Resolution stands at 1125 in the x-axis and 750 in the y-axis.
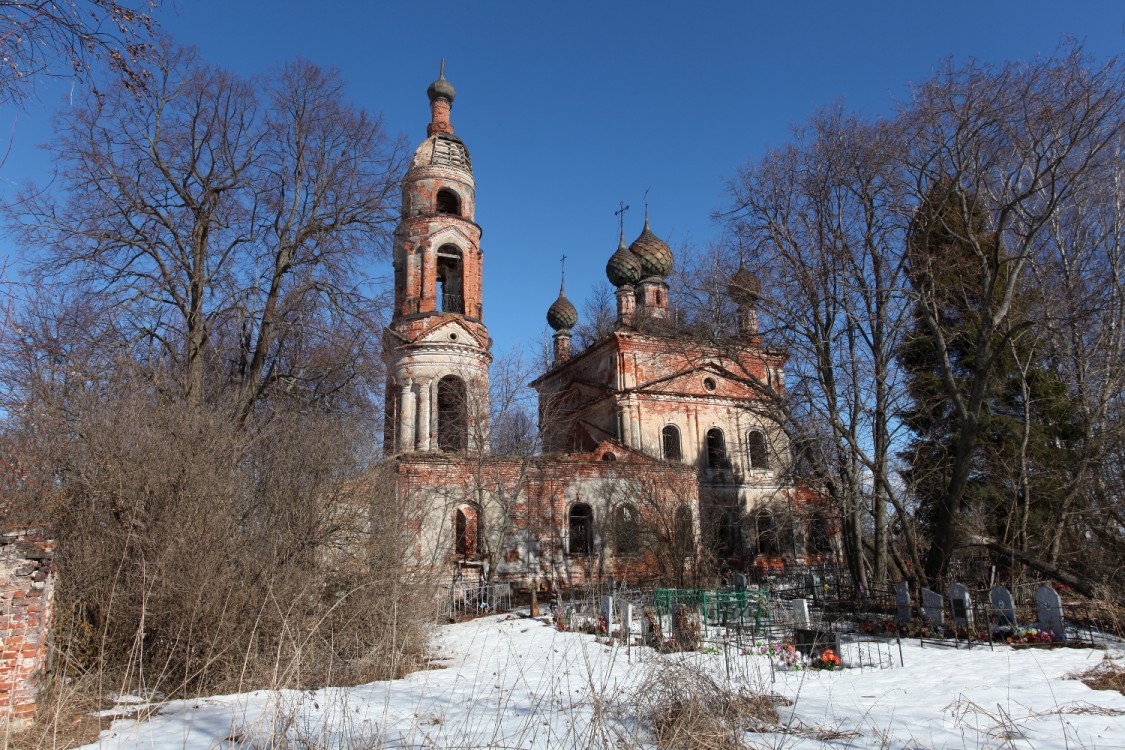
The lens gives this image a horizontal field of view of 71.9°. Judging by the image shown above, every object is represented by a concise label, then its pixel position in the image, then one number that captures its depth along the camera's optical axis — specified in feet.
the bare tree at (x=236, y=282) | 48.52
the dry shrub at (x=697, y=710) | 17.99
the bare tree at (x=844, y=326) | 54.70
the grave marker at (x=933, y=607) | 44.86
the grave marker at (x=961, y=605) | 42.73
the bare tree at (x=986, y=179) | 46.68
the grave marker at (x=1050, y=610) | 40.05
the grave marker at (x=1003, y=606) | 41.96
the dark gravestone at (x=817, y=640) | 35.94
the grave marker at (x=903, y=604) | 47.16
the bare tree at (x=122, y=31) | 12.92
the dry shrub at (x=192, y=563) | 28.04
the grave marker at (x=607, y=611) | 44.14
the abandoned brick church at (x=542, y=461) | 66.59
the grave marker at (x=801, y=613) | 44.52
